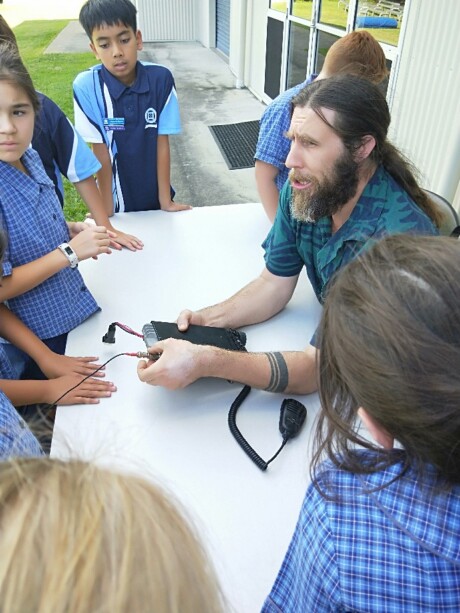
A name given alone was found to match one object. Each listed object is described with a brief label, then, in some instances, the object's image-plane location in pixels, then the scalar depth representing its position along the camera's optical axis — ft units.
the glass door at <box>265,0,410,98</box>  10.90
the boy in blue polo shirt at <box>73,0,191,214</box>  6.86
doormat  17.01
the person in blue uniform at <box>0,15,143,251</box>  5.87
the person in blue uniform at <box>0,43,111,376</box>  4.44
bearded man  4.06
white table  3.03
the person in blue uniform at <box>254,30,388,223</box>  6.40
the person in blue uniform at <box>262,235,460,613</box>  1.96
